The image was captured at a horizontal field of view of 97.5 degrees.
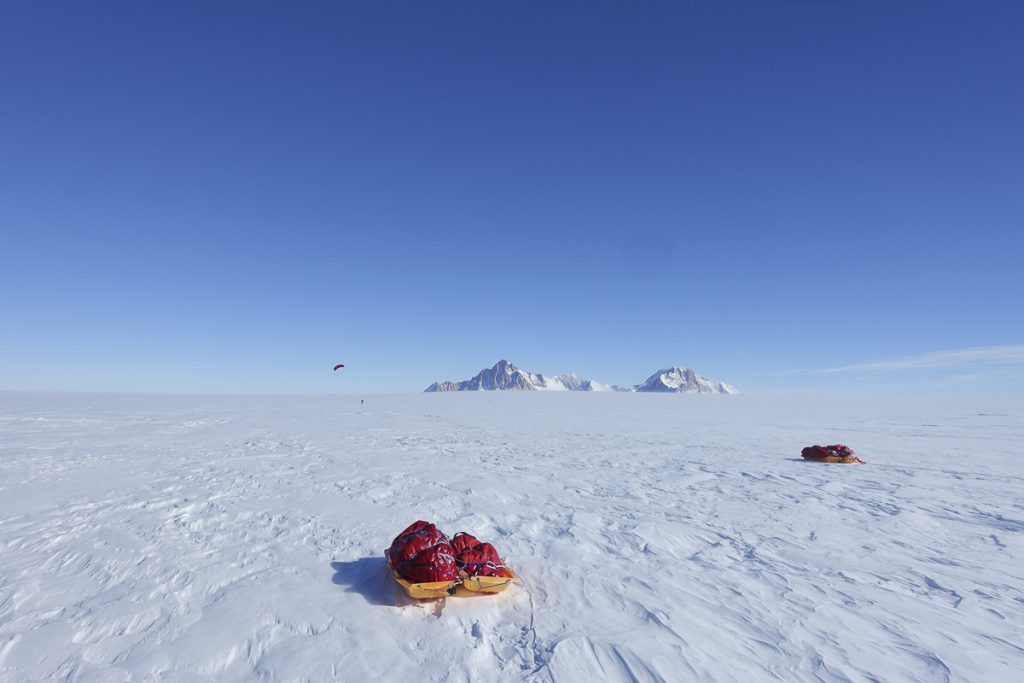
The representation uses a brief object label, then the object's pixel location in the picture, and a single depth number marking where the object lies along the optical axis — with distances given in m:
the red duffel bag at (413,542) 4.46
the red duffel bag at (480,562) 4.39
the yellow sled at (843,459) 10.80
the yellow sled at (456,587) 4.08
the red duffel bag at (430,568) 4.18
